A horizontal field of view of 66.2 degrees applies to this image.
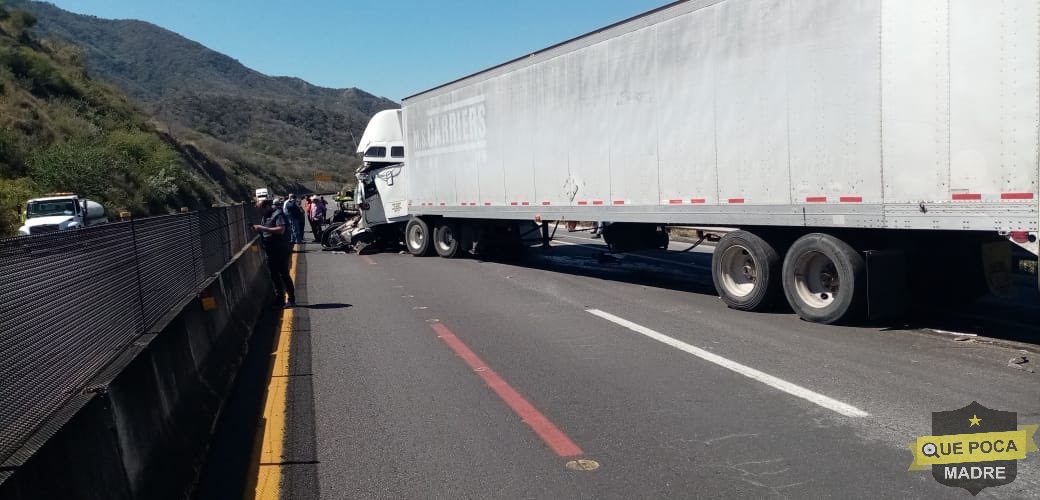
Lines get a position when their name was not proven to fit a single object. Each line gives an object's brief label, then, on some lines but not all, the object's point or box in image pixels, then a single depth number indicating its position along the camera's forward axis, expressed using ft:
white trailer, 24.82
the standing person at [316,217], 85.51
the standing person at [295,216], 67.41
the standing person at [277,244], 38.70
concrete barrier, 11.07
